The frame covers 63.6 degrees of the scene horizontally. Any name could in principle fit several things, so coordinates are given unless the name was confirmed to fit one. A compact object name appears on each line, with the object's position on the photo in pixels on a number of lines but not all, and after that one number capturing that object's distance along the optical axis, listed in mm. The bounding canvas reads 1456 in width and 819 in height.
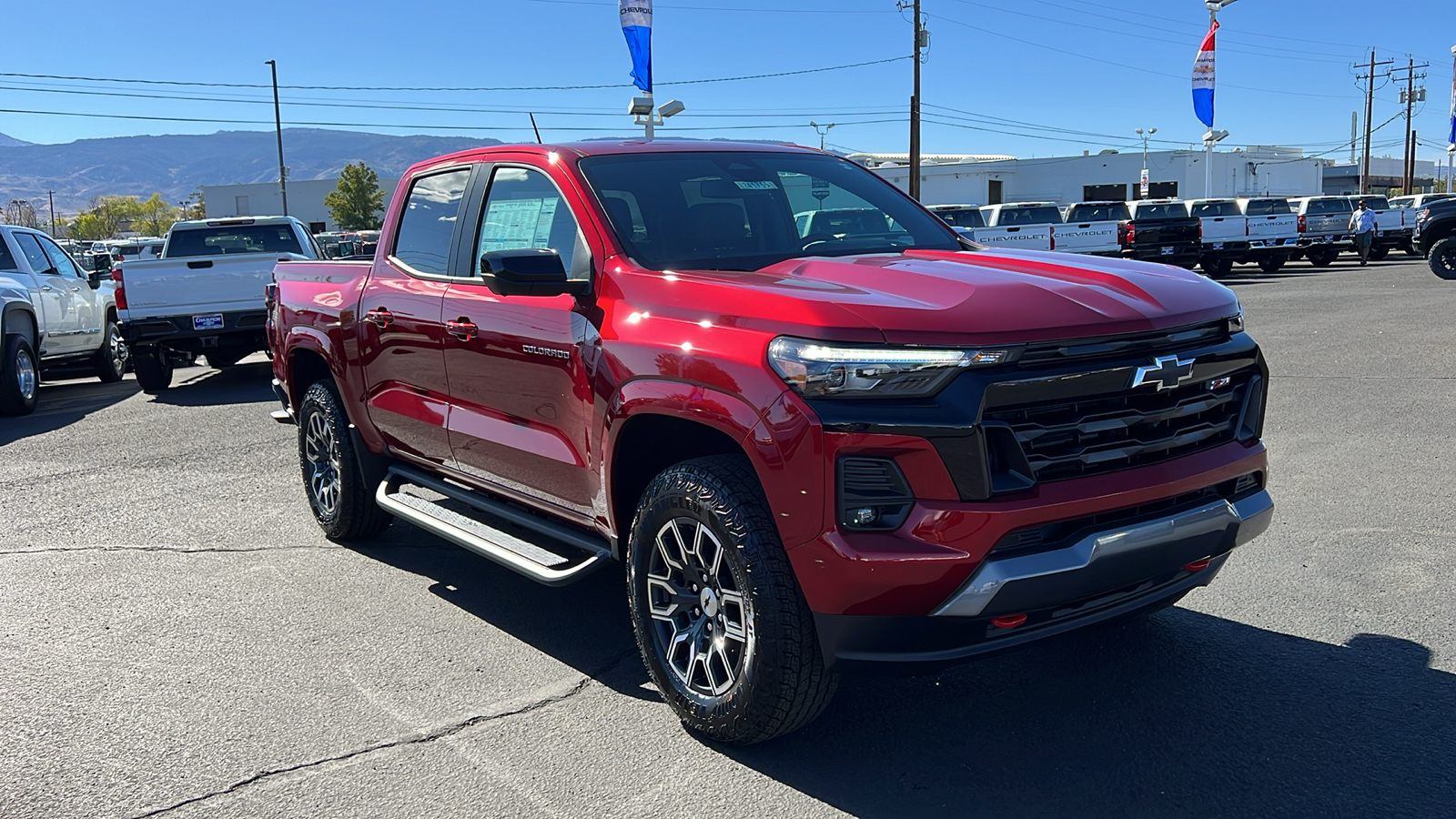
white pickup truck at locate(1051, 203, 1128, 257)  25141
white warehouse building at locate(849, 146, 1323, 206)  74750
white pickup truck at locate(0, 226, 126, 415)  11492
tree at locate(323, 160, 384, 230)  94812
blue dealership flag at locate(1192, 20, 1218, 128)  37031
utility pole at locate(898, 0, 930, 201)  34438
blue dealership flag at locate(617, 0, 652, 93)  21859
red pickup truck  3152
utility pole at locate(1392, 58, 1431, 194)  71500
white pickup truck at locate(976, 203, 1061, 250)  25062
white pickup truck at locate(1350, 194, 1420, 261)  31406
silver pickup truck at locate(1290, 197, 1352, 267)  28800
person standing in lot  29766
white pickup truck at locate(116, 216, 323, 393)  12328
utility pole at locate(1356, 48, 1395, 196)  62588
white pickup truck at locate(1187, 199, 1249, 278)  26234
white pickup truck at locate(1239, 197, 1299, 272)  27609
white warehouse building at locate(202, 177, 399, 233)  109500
